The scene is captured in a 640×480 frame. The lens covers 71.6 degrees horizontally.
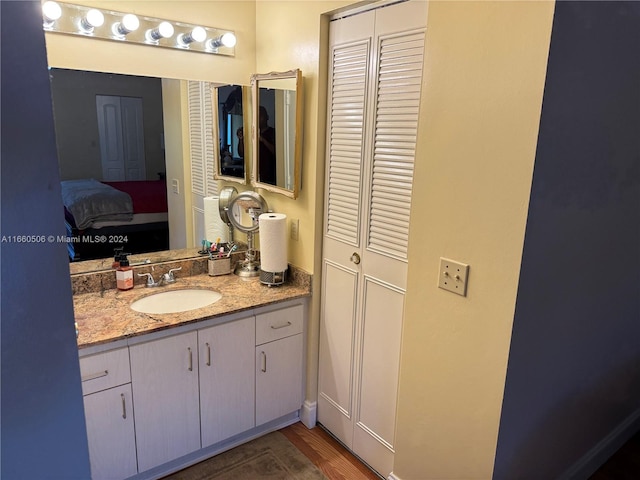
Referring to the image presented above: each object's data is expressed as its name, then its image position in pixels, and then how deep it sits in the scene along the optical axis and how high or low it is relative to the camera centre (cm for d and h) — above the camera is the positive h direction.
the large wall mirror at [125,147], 200 -6
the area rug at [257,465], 210 -156
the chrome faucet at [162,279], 227 -73
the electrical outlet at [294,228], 237 -47
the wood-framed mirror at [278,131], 220 +4
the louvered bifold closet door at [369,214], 178 -32
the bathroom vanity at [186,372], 179 -104
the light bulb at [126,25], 201 +48
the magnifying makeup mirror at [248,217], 247 -44
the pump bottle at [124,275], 218 -68
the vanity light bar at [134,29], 189 +48
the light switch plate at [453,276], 146 -43
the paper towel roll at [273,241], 226 -51
